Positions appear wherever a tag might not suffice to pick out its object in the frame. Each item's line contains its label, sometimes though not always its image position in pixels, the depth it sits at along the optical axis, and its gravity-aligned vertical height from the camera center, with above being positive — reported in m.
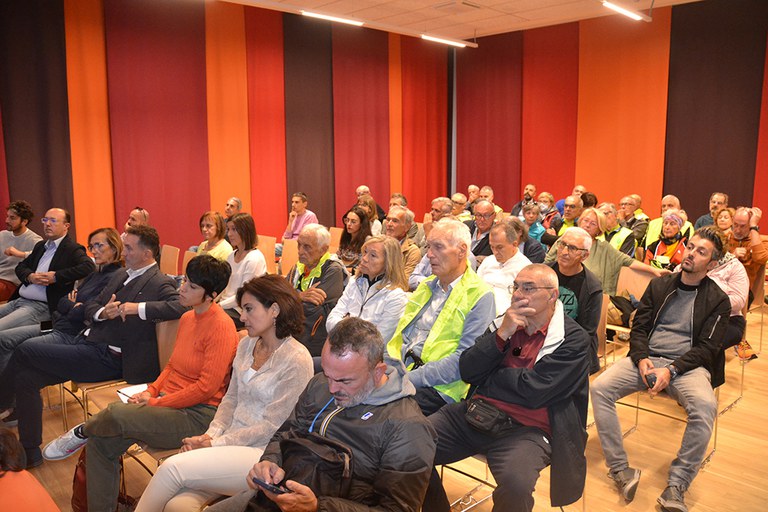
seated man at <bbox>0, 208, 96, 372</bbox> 4.49 -0.78
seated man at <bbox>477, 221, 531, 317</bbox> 4.27 -0.63
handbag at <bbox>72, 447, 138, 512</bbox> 2.85 -1.49
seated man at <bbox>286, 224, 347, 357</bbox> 3.96 -0.77
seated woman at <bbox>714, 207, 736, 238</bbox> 6.27 -0.52
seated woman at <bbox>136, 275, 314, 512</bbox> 2.35 -1.00
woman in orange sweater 2.70 -1.07
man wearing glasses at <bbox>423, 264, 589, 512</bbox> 2.52 -1.00
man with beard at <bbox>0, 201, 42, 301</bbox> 5.46 -0.66
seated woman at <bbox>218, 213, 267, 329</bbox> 4.60 -0.68
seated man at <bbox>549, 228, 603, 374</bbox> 3.56 -0.69
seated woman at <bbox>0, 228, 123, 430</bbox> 3.84 -0.85
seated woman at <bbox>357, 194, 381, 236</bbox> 6.75 -0.45
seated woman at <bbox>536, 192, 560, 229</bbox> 8.59 -0.61
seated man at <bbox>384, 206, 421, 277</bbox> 5.22 -0.56
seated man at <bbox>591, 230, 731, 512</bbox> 3.15 -1.07
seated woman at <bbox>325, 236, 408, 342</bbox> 3.43 -0.69
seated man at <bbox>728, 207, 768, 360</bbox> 5.55 -0.71
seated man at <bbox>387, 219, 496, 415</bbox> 2.92 -0.75
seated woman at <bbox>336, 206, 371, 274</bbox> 5.30 -0.59
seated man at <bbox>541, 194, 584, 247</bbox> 6.71 -0.51
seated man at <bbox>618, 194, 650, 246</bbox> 7.34 -0.56
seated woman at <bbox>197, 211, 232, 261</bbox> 5.25 -0.55
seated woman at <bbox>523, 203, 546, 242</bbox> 7.03 -0.58
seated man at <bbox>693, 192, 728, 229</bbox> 7.43 -0.43
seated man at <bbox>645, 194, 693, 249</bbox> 6.16 -0.63
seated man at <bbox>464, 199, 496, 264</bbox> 5.42 -0.52
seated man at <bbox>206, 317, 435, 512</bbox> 1.88 -0.87
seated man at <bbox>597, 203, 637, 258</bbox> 5.82 -0.64
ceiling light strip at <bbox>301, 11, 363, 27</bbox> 7.72 +1.97
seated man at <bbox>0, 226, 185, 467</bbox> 3.43 -1.04
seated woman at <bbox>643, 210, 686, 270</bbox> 5.69 -0.73
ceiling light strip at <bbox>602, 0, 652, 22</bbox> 7.44 +2.02
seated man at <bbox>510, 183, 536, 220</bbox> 10.38 -0.40
